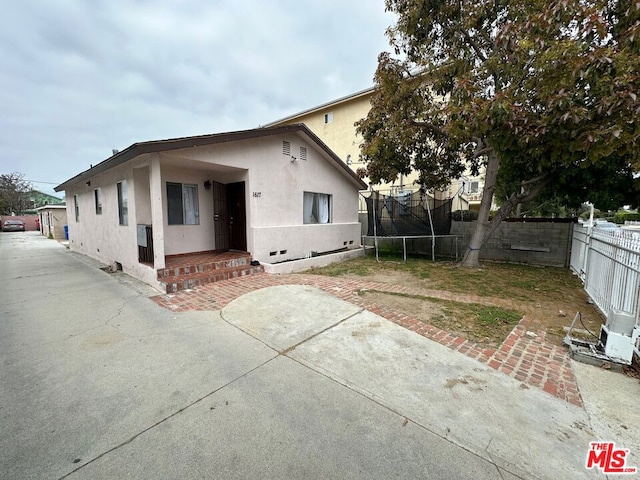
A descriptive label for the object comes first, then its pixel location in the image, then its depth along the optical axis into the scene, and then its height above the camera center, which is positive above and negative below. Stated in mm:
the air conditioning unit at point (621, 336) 2941 -1318
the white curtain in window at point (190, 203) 7736 +323
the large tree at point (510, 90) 4395 +2650
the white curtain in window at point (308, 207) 9289 +293
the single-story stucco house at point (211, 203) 6000 +353
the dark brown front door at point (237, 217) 8008 -64
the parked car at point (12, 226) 27203 -1340
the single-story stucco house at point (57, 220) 18656 -468
